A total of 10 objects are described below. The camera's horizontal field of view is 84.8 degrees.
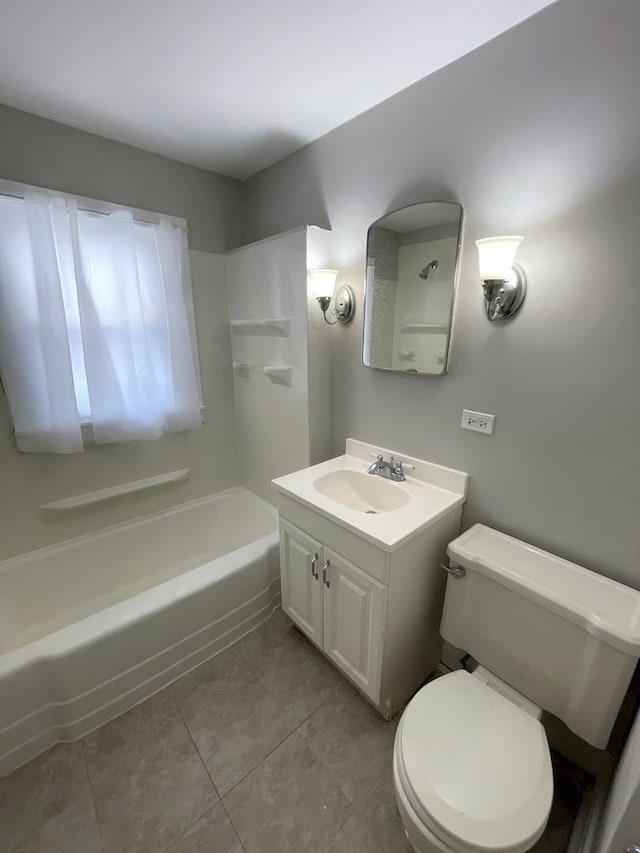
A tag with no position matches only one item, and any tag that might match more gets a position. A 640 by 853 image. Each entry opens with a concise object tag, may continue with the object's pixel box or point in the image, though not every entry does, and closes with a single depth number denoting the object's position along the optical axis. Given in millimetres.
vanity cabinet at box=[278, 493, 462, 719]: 1221
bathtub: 1261
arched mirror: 1341
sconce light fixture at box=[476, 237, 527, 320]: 1066
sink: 1567
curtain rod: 1502
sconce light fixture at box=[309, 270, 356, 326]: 1657
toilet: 818
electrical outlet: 1313
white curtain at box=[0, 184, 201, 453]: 1535
